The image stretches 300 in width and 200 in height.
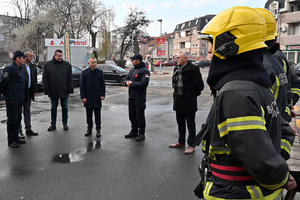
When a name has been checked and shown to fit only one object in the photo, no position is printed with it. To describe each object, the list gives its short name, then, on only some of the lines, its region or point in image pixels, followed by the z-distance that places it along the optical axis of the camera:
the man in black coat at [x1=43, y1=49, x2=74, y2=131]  7.03
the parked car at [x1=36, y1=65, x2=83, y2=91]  17.43
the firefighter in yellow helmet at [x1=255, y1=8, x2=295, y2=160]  2.48
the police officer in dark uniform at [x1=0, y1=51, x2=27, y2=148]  5.56
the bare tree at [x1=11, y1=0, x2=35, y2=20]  39.59
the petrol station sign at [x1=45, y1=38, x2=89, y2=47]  27.53
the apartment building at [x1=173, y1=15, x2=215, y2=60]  78.19
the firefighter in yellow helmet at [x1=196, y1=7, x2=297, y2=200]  1.40
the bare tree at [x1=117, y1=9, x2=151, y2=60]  44.00
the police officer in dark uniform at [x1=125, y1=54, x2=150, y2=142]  6.05
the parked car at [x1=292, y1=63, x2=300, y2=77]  19.52
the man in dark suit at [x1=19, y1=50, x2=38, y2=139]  6.55
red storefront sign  34.72
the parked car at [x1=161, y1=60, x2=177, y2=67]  59.72
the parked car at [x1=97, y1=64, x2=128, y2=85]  18.94
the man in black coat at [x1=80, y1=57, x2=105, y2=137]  6.49
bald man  5.29
